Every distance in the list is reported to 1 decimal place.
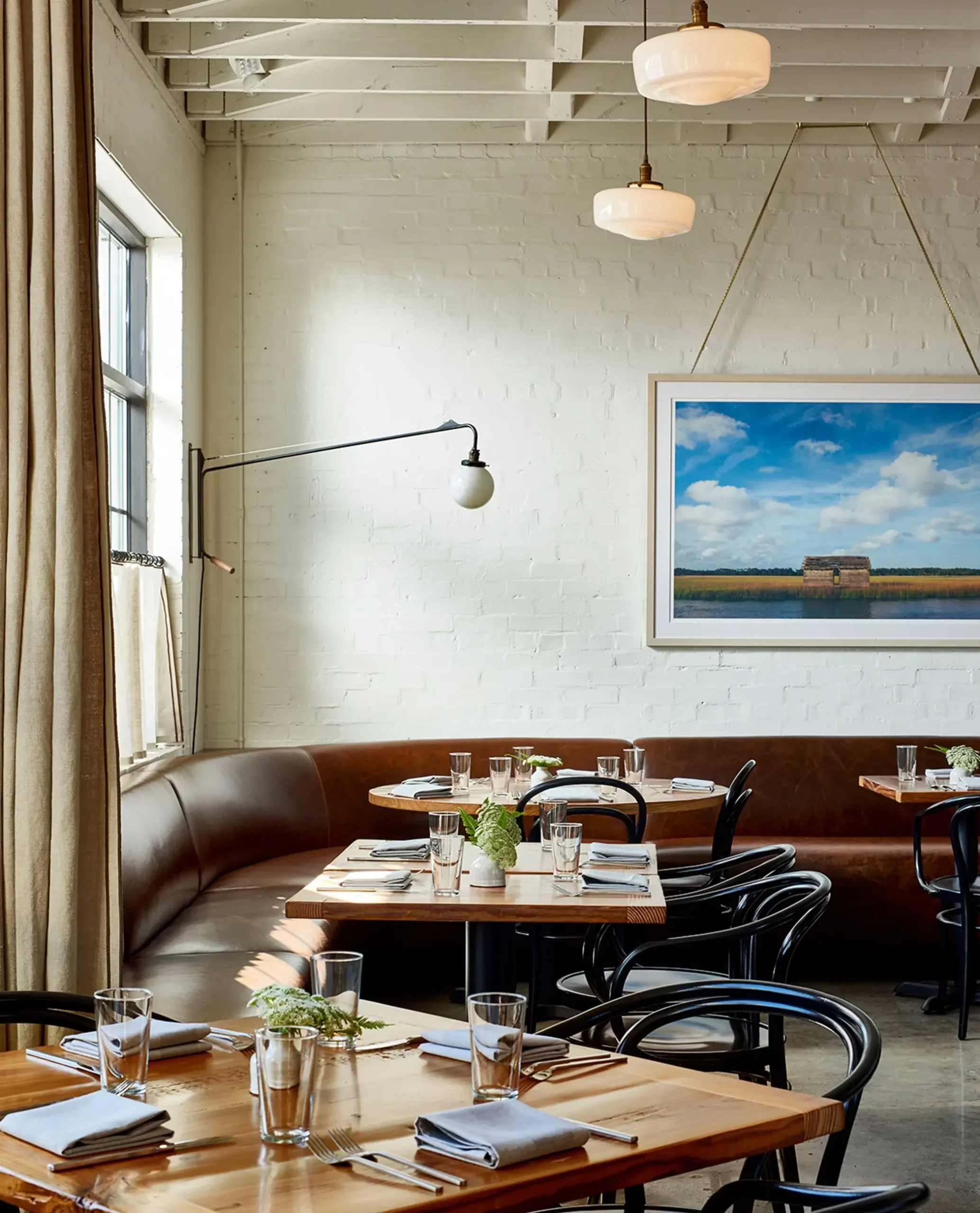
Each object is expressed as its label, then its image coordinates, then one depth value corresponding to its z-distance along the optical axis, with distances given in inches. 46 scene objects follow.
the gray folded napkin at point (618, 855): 142.4
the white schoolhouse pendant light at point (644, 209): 182.2
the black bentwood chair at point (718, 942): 111.2
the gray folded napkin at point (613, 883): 126.5
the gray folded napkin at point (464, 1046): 74.7
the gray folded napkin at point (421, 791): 197.2
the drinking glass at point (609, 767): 209.3
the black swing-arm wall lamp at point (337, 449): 222.8
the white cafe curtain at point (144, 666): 199.3
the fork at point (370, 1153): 57.4
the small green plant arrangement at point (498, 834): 128.9
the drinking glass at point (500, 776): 188.5
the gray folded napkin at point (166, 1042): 75.9
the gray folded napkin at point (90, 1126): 59.9
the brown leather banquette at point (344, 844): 161.0
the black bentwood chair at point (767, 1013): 71.0
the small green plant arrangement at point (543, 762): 197.2
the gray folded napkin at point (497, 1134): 58.8
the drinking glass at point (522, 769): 205.8
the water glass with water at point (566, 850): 126.7
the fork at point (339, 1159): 56.7
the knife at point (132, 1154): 58.9
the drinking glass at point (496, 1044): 65.2
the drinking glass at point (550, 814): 135.0
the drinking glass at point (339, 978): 73.9
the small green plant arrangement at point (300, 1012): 69.6
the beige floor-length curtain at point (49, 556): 113.8
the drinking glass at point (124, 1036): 66.4
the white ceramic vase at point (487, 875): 129.7
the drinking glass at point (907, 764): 216.1
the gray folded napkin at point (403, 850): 148.5
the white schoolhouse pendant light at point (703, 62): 135.3
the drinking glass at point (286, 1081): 60.6
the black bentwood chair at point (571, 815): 153.0
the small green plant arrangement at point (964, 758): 210.4
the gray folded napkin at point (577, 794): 191.0
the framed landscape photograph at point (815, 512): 255.0
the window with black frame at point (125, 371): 220.1
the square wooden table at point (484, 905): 119.2
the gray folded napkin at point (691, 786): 205.9
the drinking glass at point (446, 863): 124.0
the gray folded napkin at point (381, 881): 129.3
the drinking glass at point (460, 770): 194.4
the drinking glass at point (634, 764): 206.7
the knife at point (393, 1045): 77.7
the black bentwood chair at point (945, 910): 188.4
